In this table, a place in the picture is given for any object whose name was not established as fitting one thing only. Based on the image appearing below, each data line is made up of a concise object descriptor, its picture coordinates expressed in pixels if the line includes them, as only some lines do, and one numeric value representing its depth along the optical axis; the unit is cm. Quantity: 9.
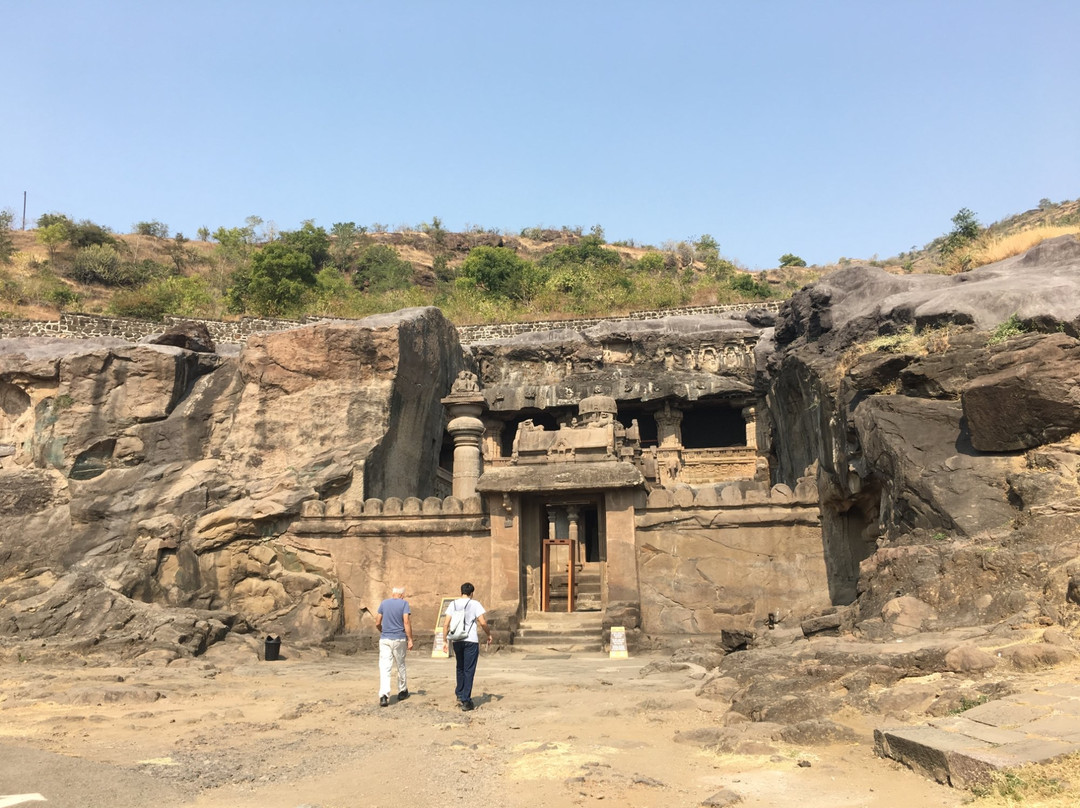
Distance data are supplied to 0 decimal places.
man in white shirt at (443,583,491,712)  742
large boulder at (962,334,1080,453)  845
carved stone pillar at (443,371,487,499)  1673
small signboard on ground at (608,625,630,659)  1129
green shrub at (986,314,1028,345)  1059
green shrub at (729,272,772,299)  4403
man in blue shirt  773
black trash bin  1150
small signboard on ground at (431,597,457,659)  1207
